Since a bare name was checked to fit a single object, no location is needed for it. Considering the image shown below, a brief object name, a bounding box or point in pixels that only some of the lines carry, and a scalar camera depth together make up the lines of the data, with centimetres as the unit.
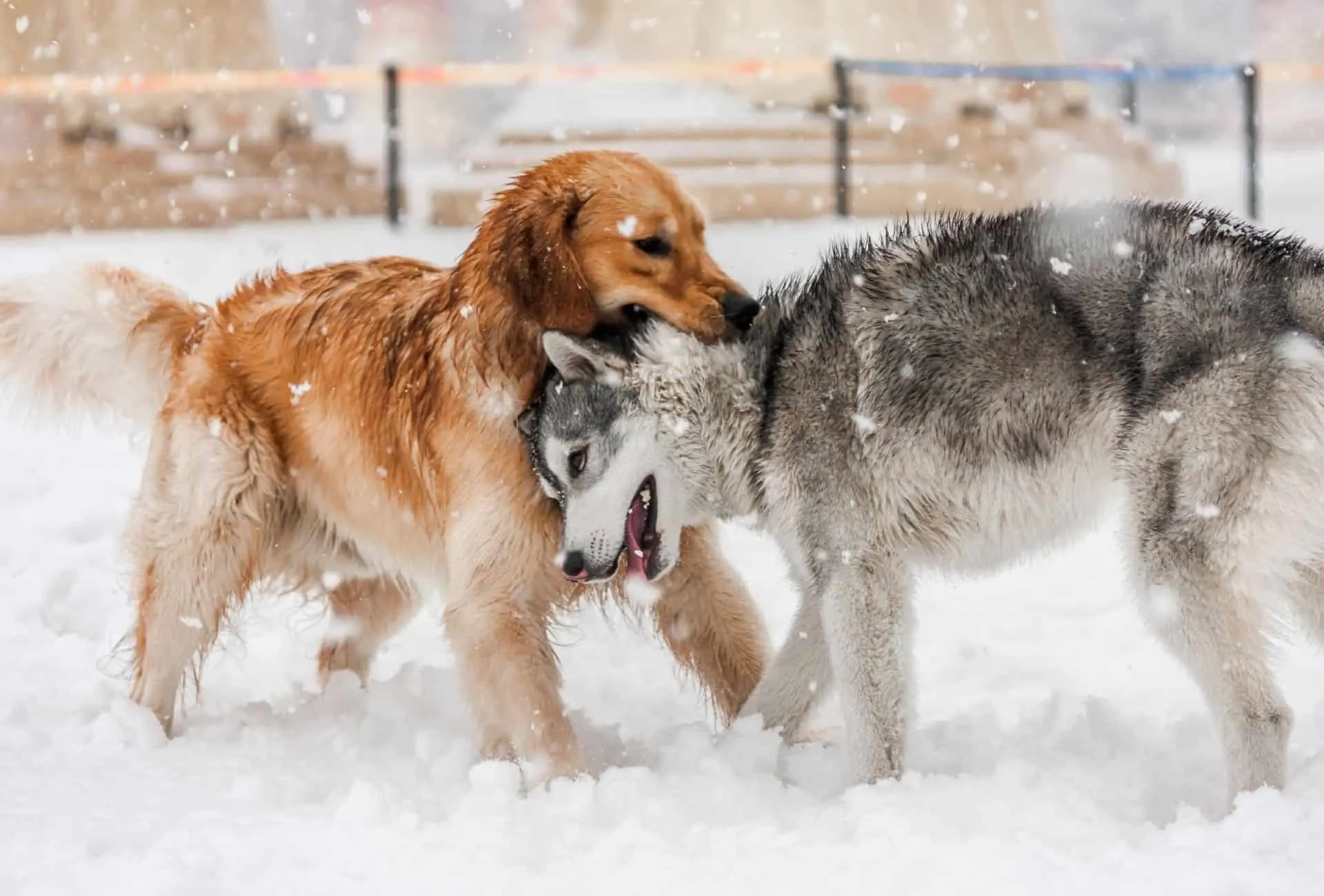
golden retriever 484
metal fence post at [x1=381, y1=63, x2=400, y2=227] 1479
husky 420
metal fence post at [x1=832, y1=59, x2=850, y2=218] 1541
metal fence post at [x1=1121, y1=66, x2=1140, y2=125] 1684
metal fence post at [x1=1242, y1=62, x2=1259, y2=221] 1599
